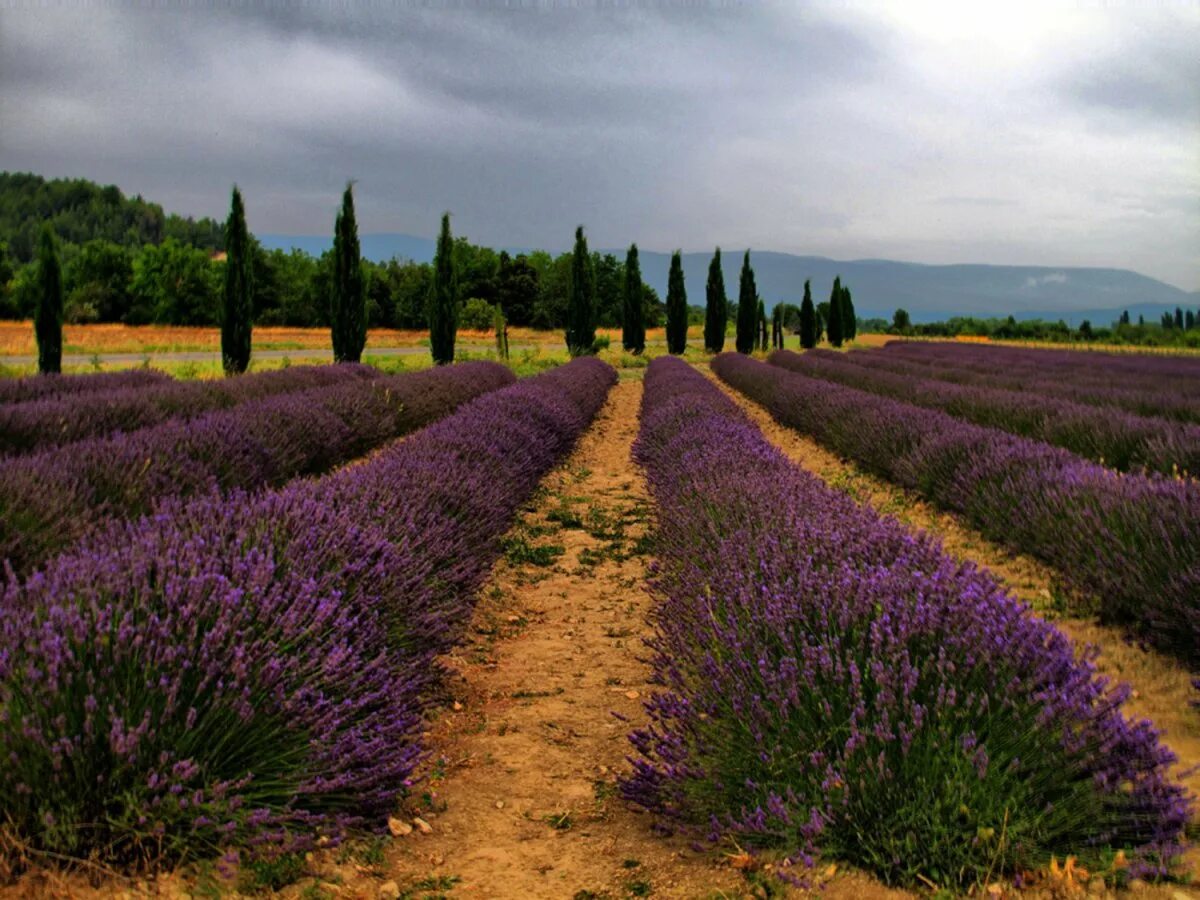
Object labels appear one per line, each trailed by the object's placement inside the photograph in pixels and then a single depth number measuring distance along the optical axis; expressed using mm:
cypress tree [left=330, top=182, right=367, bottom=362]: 18859
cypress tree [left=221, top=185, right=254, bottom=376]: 17188
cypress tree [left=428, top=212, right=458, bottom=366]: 22266
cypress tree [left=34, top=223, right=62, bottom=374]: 16141
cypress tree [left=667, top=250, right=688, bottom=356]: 35219
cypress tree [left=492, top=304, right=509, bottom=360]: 26953
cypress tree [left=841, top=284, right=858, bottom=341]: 47188
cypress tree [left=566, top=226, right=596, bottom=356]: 29922
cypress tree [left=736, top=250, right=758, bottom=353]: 36062
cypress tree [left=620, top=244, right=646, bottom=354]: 34156
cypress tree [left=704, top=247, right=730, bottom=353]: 36375
